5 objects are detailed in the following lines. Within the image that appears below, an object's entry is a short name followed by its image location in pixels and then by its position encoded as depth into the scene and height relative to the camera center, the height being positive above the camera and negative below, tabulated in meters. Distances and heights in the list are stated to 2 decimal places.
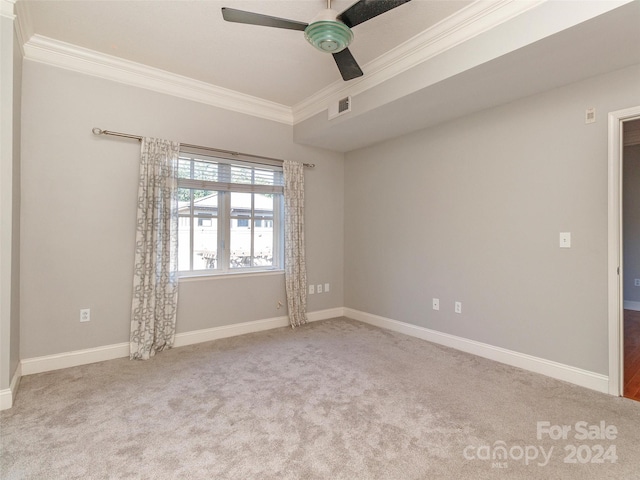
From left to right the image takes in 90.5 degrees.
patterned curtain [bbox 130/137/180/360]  3.06 -0.11
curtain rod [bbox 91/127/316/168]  2.91 +1.02
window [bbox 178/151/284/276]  3.52 +0.31
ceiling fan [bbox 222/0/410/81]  1.77 +1.30
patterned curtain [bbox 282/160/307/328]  4.09 -0.02
